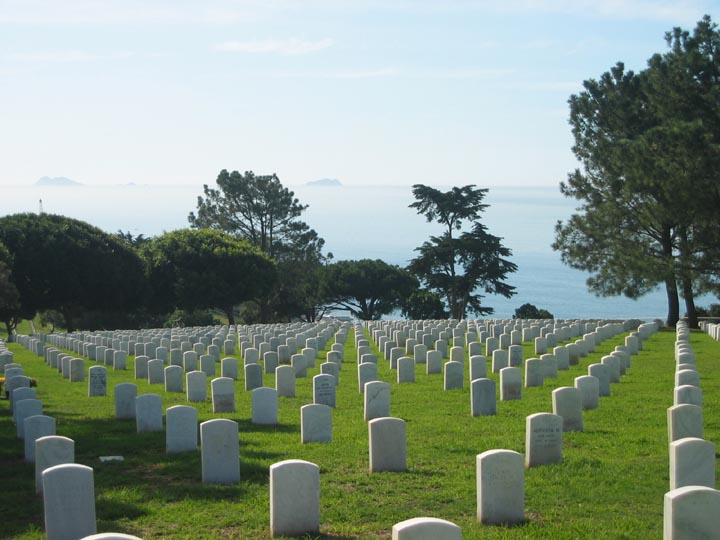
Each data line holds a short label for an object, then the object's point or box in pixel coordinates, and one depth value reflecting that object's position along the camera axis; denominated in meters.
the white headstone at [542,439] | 10.71
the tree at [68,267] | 50.75
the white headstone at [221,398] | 16.11
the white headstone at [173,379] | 19.72
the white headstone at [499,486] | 8.49
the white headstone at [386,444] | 10.63
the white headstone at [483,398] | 15.02
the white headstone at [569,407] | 13.11
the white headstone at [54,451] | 9.84
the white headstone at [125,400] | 15.68
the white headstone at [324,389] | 16.34
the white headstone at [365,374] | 18.84
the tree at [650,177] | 31.34
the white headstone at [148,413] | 13.80
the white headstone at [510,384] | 17.05
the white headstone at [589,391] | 15.20
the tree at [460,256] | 64.50
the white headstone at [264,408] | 14.42
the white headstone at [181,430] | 12.04
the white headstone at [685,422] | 11.40
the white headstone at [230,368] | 22.31
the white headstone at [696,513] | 6.96
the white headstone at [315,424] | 12.52
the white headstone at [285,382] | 18.33
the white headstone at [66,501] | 8.00
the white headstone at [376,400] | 14.77
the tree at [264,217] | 81.62
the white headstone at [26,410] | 13.18
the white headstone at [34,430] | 11.53
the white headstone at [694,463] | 8.97
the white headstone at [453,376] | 18.88
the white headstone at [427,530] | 6.47
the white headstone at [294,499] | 8.27
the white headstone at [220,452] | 10.20
